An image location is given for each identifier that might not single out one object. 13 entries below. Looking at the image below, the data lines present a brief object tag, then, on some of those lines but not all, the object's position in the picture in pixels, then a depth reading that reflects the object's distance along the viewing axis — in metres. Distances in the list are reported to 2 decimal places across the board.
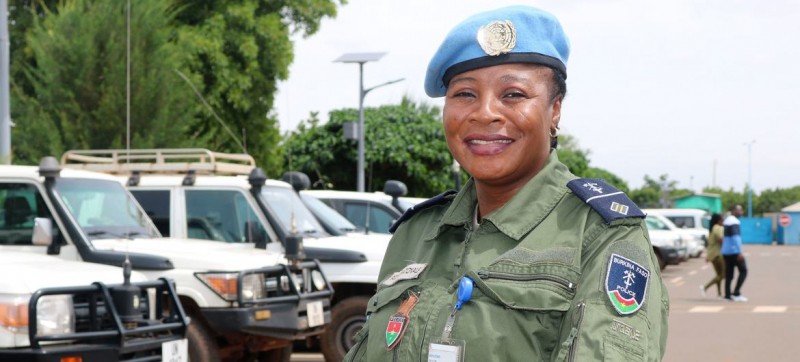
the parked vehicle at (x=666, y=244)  29.83
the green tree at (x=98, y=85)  17.36
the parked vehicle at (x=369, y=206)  13.28
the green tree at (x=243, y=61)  25.47
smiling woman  1.86
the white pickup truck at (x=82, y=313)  6.12
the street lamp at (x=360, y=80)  21.97
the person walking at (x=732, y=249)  18.38
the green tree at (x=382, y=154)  31.25
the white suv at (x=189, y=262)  8.02
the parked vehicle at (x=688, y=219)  39.35
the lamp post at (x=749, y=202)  85.13
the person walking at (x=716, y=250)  19.39
